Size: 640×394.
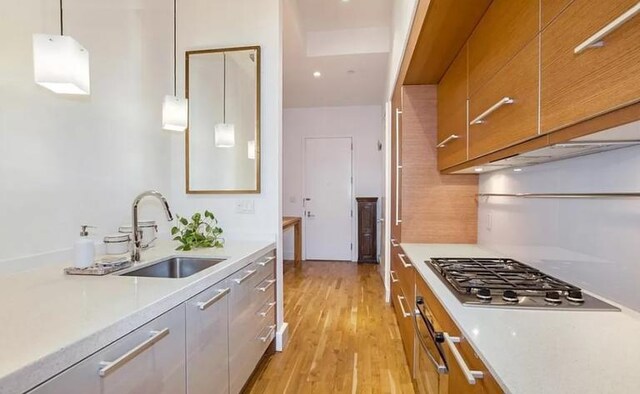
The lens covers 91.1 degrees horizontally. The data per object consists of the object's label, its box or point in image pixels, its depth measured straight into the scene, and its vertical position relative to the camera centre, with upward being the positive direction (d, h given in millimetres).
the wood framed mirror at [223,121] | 2395 +576
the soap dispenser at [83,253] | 1367 -258
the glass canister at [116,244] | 1682 -266
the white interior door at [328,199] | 5609 -70
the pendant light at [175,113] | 1894 +499
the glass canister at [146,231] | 1827 -217
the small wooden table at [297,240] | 5336 -770
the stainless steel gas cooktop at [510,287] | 1031 -347
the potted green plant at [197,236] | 1989 -275
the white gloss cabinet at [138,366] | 735 -471
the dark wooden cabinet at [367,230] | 5328 -597
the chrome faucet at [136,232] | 1583 -192
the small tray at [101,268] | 1343 -326
